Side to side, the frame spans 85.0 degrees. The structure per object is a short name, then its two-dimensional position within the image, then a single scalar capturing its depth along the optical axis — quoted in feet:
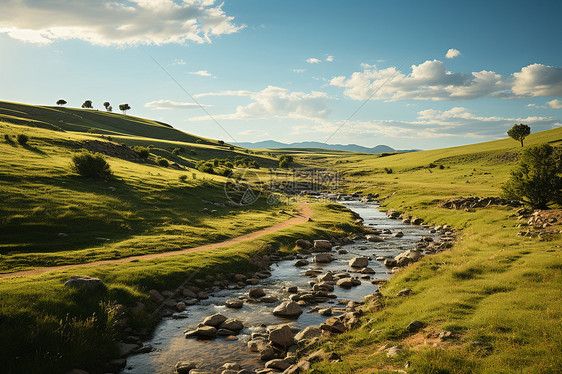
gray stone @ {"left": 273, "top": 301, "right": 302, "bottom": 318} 70.64
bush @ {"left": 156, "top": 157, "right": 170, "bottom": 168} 269.36
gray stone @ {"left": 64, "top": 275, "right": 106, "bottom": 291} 62.13
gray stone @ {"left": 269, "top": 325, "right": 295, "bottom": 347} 56.13
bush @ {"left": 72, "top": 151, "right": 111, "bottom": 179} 152.15
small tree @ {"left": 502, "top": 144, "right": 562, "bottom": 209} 134.72
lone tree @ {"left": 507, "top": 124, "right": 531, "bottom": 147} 447.01
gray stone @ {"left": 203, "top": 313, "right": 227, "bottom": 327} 64.54
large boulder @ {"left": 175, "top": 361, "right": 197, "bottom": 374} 49.52
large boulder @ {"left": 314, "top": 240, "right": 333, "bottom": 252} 134.10
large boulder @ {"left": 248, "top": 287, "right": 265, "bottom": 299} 83.05
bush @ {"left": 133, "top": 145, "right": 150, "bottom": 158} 262.26
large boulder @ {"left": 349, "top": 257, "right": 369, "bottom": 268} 108.27
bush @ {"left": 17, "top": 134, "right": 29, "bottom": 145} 179.00
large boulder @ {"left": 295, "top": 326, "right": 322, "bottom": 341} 57.52
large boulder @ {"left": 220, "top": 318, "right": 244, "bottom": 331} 63.72
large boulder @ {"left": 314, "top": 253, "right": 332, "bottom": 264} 116.67
